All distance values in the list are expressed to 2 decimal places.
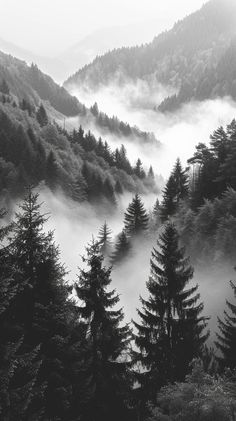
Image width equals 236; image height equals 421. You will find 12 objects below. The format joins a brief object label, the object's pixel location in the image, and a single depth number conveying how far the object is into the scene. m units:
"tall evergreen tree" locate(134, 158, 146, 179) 180.86
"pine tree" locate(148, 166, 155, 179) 185.85
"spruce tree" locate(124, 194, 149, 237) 74.88
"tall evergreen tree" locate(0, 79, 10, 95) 189.25
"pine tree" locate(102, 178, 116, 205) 135.75
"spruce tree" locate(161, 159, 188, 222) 73.88
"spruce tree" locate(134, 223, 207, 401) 26.03
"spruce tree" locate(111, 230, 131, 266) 70.81
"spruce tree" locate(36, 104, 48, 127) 168.98
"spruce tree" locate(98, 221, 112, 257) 78.24
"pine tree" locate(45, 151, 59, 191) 125.18
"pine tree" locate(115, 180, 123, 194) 149.05
